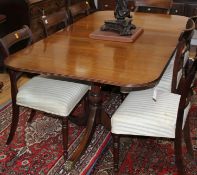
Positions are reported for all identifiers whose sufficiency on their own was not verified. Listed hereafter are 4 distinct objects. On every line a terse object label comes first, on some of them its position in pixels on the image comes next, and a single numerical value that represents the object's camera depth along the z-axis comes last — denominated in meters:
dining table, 1.74
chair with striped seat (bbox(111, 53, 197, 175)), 1.81
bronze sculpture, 2.37
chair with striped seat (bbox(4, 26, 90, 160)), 2.06
